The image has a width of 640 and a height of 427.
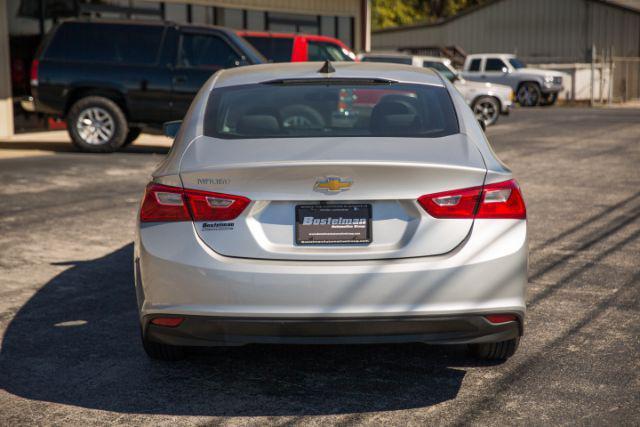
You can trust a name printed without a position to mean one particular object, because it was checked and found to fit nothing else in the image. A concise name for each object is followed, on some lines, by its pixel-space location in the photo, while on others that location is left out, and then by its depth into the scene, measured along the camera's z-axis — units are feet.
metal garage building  150.20
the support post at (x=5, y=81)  64.85
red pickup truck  63.62
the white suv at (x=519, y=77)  116.57
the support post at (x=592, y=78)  116.59
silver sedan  13.52
